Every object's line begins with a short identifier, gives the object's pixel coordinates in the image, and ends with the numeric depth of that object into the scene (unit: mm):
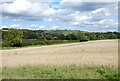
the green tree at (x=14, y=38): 55949
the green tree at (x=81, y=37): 76728
